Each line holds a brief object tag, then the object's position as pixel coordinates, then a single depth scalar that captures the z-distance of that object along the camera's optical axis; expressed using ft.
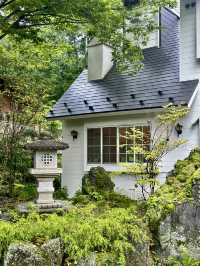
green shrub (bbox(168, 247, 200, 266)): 21.43
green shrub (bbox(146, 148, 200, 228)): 22.93
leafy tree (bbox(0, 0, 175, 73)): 31.12
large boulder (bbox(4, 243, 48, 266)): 16.83
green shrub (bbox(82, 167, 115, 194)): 34.06
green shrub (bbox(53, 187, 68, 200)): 41.31
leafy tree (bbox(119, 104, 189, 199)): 25.88
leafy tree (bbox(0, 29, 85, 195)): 35.45
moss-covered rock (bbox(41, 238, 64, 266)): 17.49
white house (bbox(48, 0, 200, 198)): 36.17
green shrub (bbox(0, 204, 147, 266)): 17.90
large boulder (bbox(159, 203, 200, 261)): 22.49
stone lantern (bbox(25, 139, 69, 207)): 28.45
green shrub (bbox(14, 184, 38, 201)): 33.77
